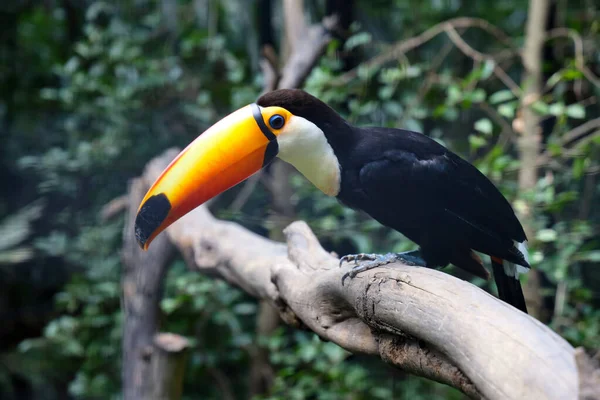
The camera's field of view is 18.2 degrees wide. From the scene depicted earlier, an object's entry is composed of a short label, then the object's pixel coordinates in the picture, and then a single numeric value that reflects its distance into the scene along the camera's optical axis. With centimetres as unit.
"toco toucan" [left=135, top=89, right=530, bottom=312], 196
